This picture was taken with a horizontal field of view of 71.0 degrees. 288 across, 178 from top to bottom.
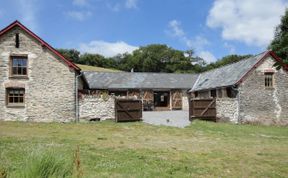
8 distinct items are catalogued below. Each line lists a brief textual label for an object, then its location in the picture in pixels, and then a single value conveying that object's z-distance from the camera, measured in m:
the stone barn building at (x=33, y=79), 15.38
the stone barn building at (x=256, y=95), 17.07
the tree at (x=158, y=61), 56.53
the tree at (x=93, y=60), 58.97
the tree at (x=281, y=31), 24.92
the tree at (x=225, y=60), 51.49
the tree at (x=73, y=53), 59.01
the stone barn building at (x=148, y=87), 24.47
